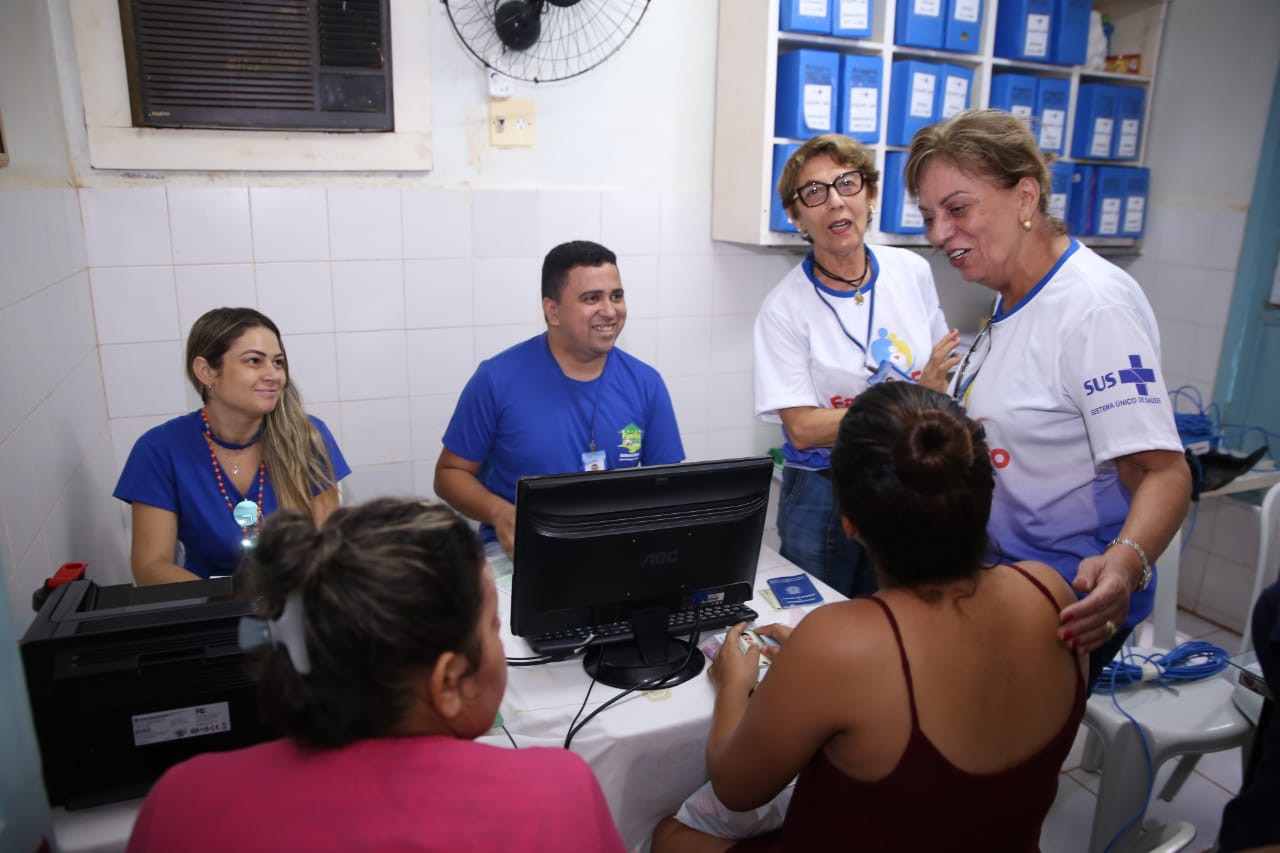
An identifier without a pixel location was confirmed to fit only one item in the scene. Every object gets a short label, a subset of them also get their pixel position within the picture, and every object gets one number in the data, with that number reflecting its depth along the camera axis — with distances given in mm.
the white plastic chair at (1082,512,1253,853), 1964
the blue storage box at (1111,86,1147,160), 3295
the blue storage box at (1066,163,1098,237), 3301
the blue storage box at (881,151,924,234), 2973
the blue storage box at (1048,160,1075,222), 3213
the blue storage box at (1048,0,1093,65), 3053
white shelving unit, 2775
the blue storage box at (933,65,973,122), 2961
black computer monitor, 1427
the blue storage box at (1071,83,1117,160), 3244
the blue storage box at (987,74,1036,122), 3051
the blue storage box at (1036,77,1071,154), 3129
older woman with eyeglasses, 2201
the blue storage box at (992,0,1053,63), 2994
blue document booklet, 1804
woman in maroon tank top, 1104
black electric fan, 2645
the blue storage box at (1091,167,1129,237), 3336
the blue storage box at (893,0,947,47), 2826
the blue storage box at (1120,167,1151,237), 3383
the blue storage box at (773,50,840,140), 2738
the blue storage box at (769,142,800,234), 2818
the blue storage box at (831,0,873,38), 2744
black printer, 1156
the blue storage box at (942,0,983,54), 2898
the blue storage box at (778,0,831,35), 2682
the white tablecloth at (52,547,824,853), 1399
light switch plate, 2768
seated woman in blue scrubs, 1976
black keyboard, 1572
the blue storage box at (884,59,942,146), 2893
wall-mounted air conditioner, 2354
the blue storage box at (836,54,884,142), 2820
